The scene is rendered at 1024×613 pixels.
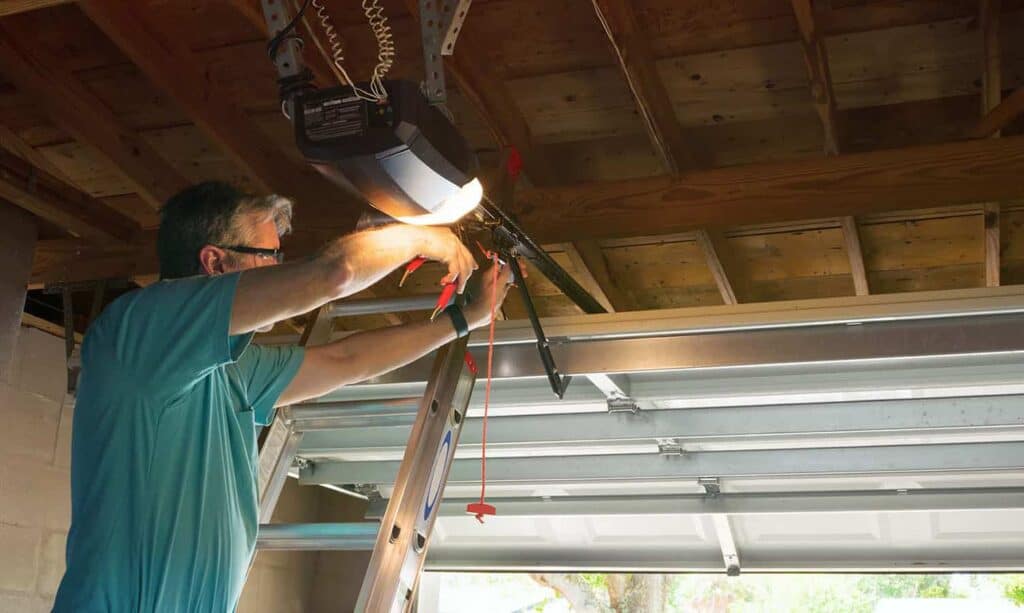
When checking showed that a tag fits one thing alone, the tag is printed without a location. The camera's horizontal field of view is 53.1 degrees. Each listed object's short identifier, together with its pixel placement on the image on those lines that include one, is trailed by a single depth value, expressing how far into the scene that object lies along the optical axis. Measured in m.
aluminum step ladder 2.15
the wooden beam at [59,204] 2.88
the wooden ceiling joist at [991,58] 2.47
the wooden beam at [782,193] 2.53
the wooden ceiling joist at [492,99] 2.75
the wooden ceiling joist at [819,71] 2.40
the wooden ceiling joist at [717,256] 3.36
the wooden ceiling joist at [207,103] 2.72
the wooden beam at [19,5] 2.01
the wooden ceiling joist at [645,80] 2.57
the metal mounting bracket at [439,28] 1.81
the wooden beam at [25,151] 3.13
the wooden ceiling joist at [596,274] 3.53
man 1.65
